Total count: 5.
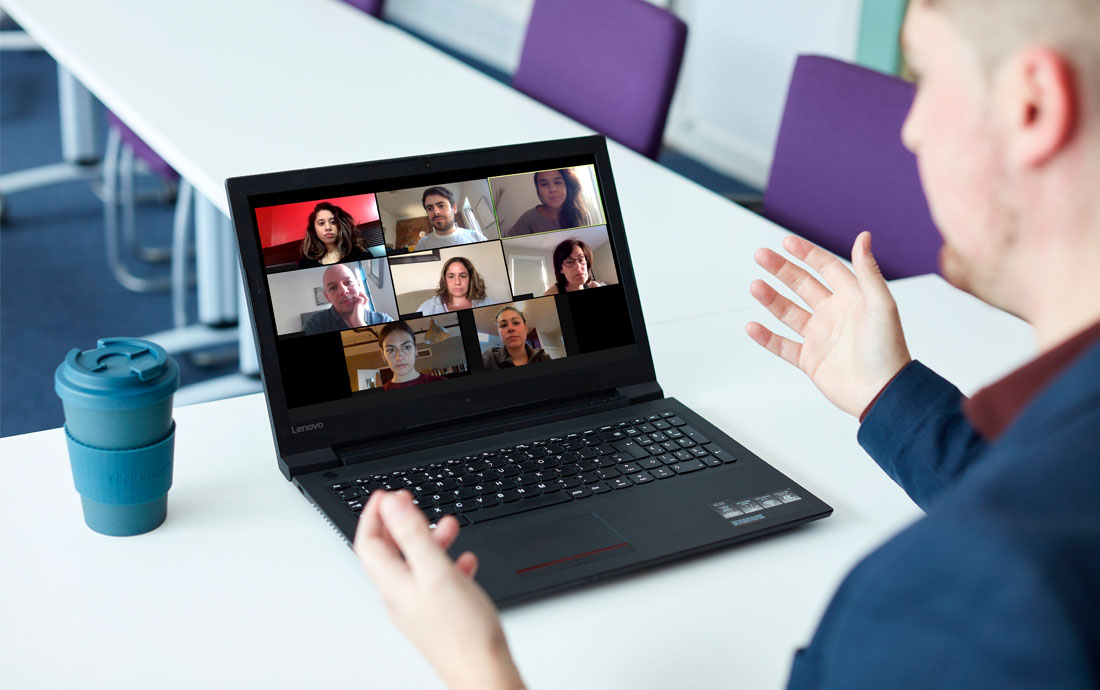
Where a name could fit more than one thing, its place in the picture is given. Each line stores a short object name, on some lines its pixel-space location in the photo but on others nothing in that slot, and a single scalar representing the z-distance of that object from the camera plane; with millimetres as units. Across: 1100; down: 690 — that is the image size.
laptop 1046
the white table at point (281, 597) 885
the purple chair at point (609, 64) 2270
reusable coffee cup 964
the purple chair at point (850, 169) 1896
